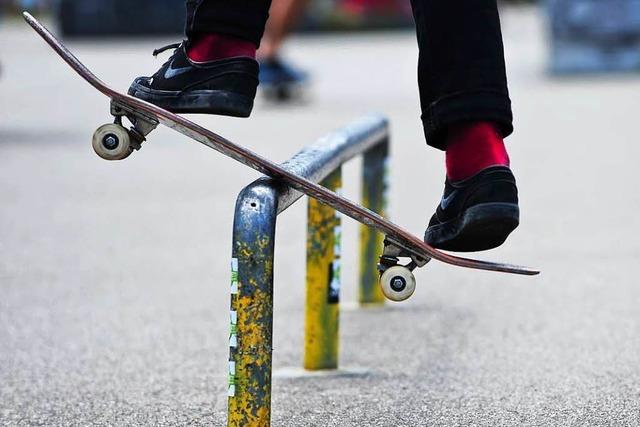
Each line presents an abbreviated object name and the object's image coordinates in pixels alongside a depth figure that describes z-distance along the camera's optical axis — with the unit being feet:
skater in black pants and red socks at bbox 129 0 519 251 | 15.52
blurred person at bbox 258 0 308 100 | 69.92
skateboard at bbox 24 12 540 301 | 16.28
